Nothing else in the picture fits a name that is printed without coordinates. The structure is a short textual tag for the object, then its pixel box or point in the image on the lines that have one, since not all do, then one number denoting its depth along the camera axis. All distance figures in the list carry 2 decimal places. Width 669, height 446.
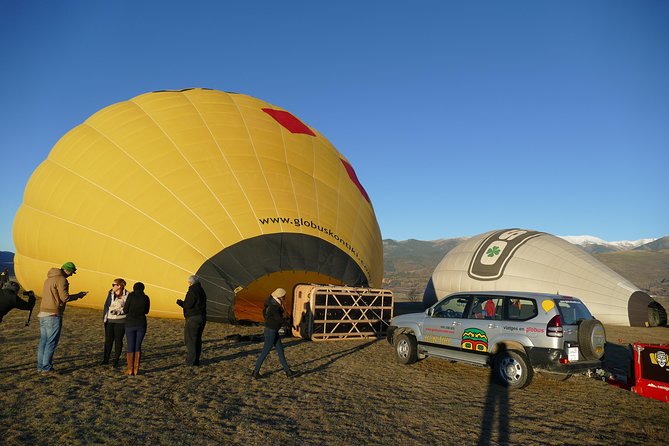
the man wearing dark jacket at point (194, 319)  7.58
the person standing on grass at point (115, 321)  7.40
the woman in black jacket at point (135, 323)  6.86
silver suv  6.97
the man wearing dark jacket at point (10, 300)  6.77
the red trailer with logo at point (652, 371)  6.58
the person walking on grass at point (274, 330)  7.18
